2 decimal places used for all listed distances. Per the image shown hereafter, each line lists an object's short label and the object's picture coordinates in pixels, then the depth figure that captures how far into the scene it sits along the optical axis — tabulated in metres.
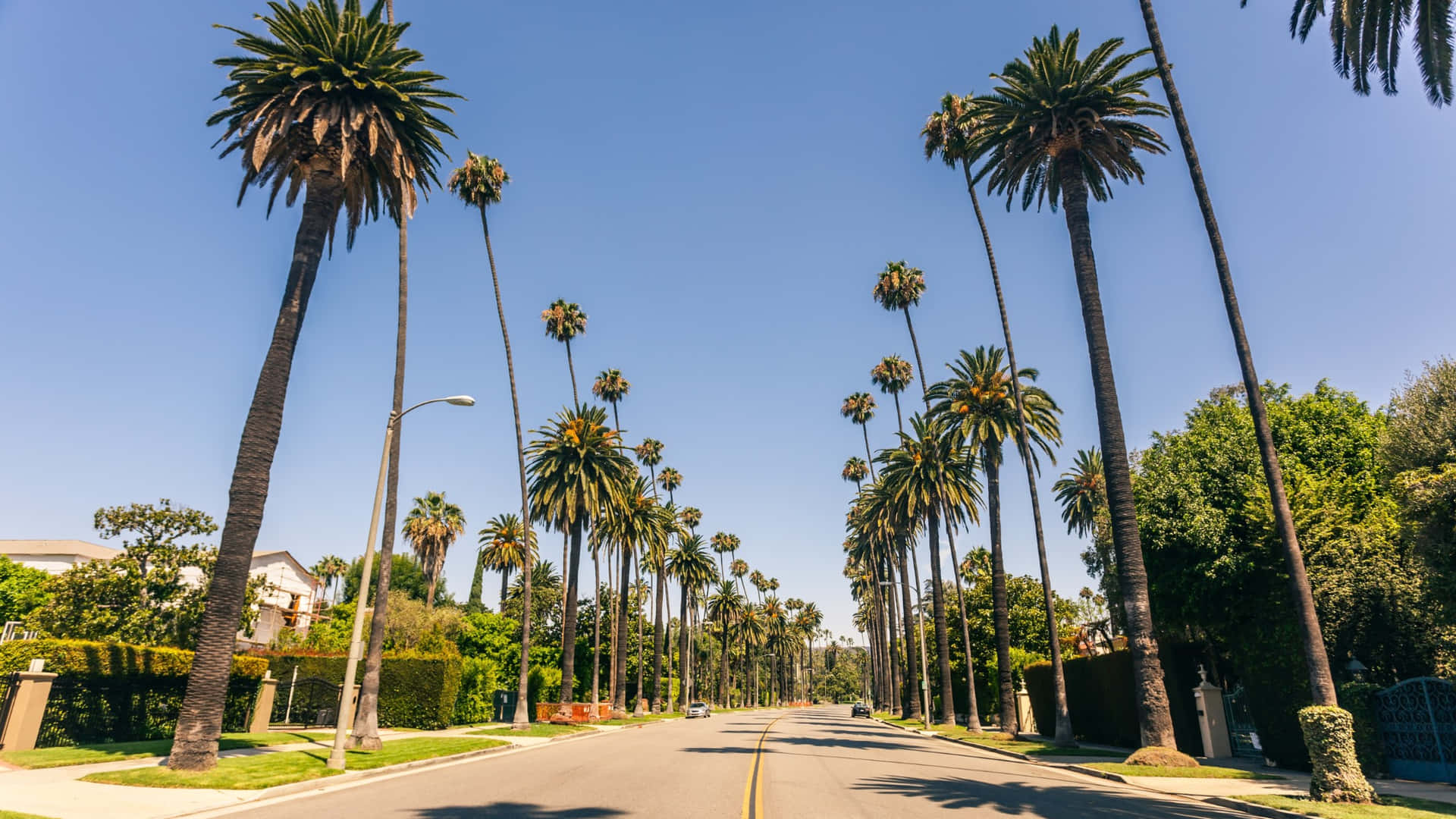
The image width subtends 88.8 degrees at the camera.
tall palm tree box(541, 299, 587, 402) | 53.59
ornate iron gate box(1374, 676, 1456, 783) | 15.97
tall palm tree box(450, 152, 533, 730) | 40.19
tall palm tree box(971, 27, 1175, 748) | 22.73
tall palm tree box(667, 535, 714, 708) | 73.56
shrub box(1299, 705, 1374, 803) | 13.95
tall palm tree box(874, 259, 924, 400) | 50.56
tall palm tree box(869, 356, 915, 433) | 64.69
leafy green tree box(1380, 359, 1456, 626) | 14.77
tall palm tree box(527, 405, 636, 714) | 45.03
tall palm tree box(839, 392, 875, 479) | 75.19
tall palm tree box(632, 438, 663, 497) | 80.44
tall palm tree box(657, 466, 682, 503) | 88.69
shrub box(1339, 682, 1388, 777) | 16.84
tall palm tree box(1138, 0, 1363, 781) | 14.62
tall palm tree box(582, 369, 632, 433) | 65.31
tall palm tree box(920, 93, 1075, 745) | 33.50
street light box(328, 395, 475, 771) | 17.38
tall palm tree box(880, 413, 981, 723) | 45.44
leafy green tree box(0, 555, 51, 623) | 43.16
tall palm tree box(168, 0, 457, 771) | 17.66
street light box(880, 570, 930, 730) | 43.75
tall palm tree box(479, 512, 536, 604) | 68.81
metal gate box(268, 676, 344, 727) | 35.44
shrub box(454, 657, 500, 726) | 44.94
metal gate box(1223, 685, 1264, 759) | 22.51
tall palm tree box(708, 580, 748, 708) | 93.06
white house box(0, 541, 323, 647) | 56.00
